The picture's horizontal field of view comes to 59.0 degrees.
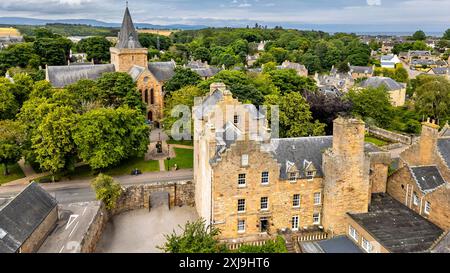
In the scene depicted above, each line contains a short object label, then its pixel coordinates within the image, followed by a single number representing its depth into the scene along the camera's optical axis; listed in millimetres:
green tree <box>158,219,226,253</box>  23469
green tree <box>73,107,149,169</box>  41375
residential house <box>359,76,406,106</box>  82731
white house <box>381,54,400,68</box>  137650
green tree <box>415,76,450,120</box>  72438
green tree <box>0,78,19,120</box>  52031
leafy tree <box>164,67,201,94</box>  65000
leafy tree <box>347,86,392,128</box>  66200
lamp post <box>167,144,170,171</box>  46469
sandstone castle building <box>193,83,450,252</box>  27047
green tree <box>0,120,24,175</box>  41122
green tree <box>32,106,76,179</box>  40625
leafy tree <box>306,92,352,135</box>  53031
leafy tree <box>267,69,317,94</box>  65750
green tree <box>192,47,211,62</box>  131000
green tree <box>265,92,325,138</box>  48250
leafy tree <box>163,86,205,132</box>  52875
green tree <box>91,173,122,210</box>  33378
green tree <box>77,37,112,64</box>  112375
